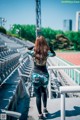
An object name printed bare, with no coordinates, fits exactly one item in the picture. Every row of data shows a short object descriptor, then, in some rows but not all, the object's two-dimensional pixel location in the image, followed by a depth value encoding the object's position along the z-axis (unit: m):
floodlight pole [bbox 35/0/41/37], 56.89
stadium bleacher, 5.35
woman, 4.36
